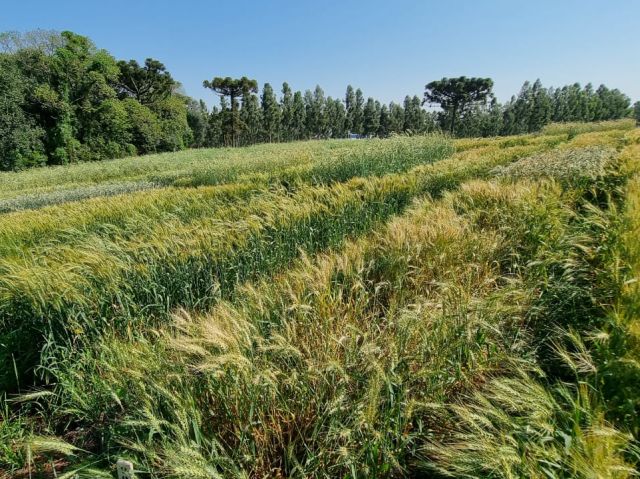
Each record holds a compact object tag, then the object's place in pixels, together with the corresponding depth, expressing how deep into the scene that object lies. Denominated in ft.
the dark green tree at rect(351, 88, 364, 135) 258.37
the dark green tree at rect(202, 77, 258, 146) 203.62
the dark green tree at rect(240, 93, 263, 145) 211.41
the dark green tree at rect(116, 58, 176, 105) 168.35
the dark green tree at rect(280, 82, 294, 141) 231.09
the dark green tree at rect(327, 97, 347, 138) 249.75
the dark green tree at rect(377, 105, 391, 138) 255.29
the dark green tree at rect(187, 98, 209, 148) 219.82
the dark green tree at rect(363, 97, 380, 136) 254.27
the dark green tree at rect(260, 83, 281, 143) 212.02
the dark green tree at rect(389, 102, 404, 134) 253.24
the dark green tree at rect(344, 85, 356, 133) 262.47
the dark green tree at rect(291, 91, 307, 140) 234.99
